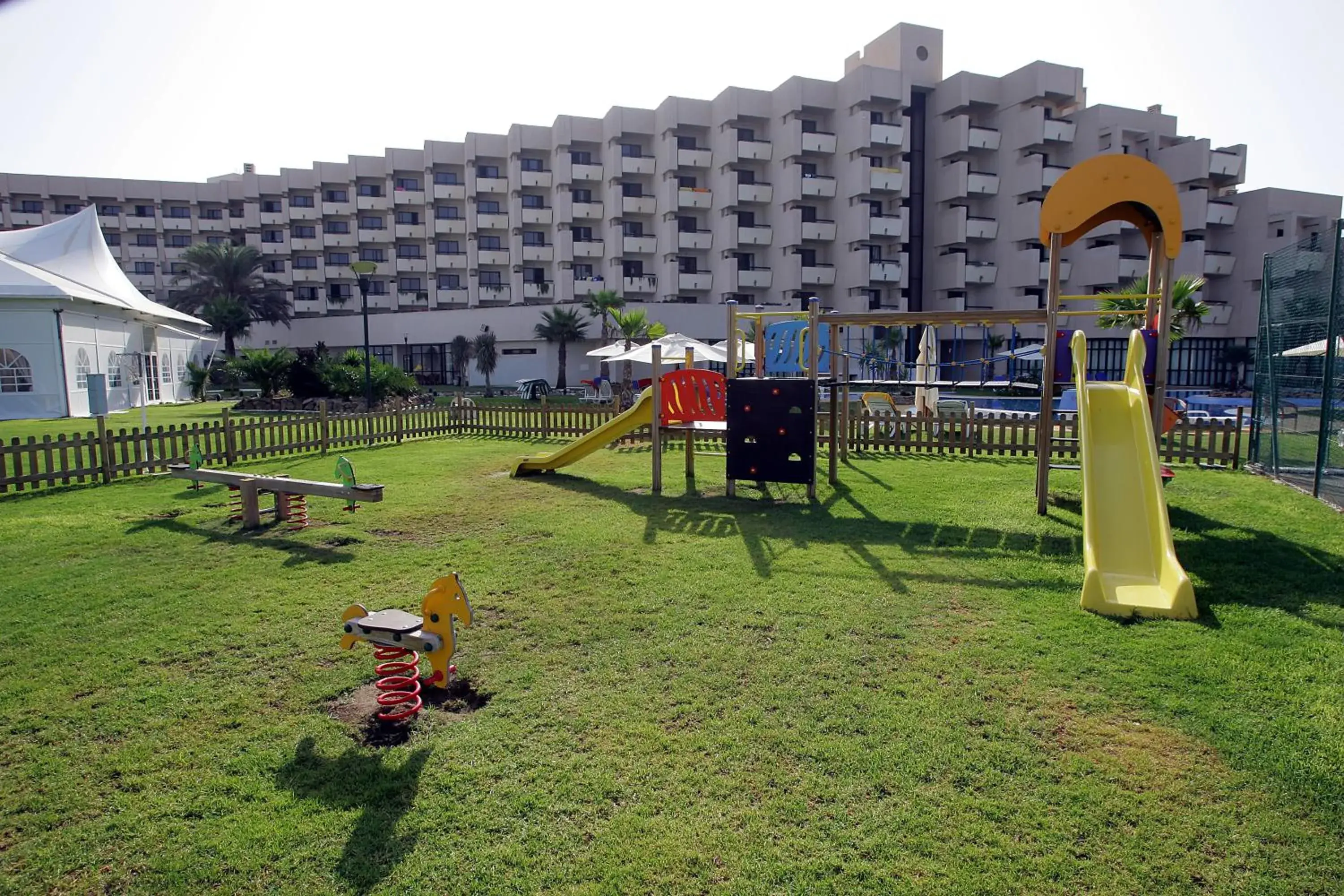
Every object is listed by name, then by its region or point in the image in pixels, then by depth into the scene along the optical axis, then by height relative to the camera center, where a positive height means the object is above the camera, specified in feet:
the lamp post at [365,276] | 73.15 +11.19
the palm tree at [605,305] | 152.25 +16.25
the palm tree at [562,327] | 158.92 +12.01
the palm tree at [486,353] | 168.04 +7.13
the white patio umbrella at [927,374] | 57.57 +0.51
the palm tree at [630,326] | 137.28 +10.51
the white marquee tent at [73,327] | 91.45 +8.33
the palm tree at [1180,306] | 76.84 +8.13
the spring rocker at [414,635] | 15.28 -5.14
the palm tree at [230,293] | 167.12 +22.56
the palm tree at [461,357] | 170.91 +6.45
